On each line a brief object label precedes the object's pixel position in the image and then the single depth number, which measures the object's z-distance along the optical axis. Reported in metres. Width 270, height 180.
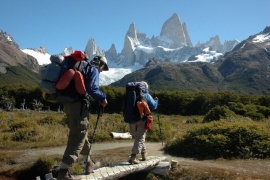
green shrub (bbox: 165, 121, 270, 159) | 10.91
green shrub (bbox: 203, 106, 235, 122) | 22.89
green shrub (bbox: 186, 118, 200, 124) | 27.22
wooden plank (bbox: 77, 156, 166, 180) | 7.51
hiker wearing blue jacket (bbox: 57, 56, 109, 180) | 6.75
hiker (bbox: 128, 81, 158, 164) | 8.60
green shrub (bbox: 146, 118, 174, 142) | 15.30
